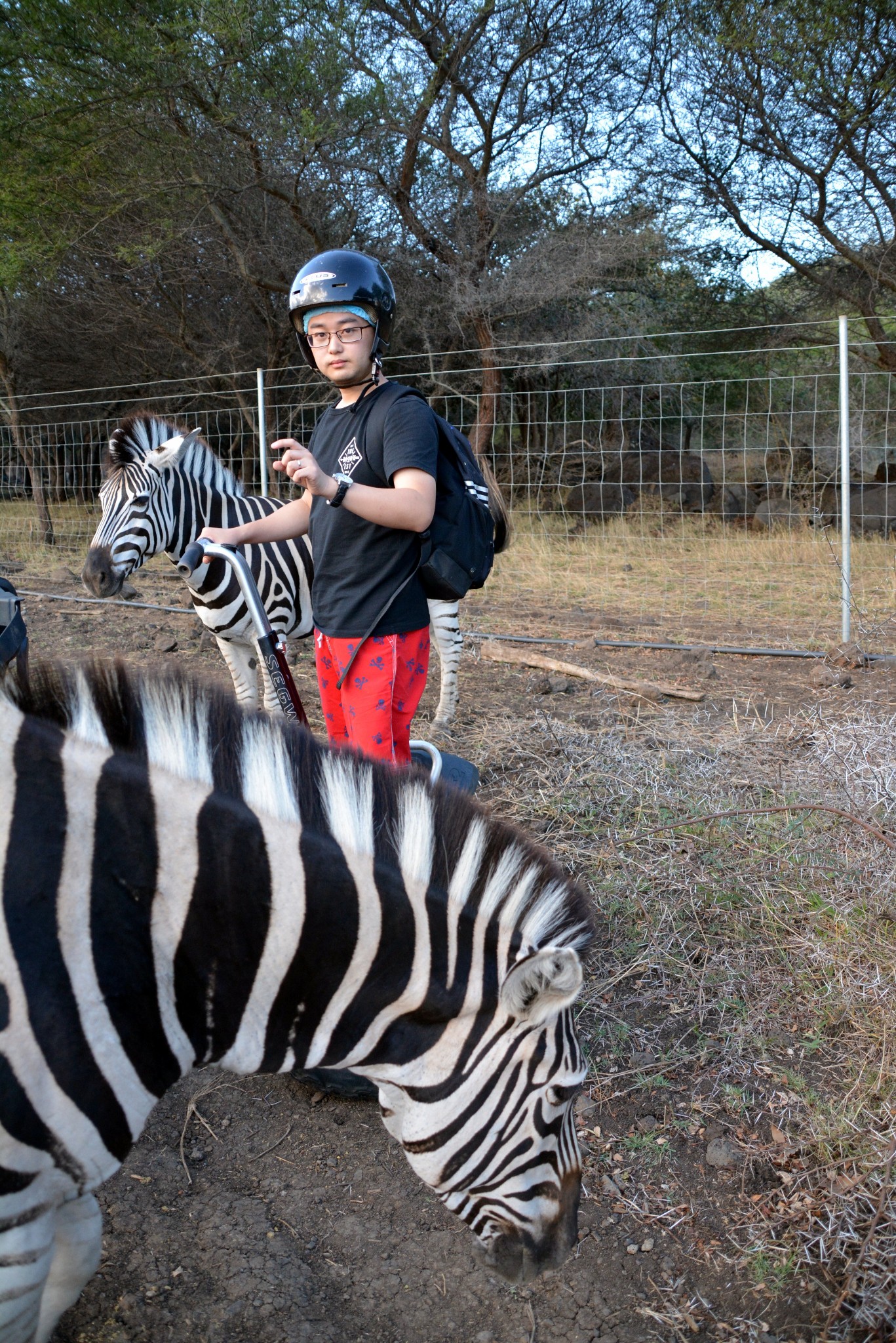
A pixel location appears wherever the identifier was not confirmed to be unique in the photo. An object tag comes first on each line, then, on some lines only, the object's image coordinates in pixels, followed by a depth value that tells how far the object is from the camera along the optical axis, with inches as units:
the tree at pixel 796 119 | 409.7
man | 93.8
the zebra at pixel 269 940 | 54.7
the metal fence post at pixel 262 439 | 315.9
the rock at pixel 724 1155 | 90.2
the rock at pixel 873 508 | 459.5
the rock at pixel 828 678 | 233.1
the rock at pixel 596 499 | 514.9
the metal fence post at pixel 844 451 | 254.4
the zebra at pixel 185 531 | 211.3
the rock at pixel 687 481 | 523.2
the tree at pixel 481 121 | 443.2
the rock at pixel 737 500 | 511.2
